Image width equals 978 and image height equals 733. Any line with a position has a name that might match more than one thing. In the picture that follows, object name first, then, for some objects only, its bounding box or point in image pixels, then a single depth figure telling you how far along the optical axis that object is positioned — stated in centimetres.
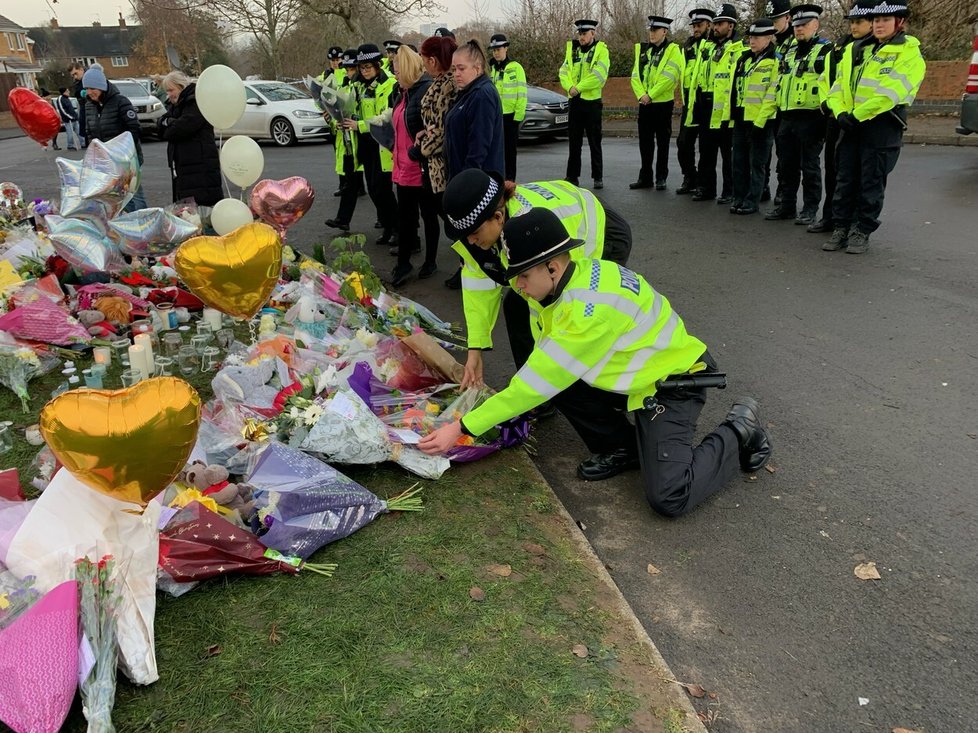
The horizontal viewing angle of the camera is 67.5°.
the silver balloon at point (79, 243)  566
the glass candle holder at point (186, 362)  485
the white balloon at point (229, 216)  586
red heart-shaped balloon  714
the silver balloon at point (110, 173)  577
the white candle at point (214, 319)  539
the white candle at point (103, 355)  478
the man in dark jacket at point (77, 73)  1152
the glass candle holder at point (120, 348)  498
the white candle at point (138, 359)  448
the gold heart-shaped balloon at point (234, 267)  409
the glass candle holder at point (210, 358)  490
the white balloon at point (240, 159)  625
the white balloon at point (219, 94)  595
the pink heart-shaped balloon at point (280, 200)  620
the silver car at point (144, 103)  2175
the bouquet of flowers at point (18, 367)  444
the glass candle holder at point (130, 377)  447
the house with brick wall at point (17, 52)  4762
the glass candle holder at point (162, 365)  465
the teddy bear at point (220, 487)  303
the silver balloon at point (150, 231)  600
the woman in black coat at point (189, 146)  679
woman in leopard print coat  575
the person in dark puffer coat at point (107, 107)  795
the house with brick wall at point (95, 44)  7131
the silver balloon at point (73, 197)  573
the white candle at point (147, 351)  455
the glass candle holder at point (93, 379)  448
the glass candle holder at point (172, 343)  504
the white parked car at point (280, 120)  1777
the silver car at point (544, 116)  1572
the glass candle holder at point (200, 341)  501
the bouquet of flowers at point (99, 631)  213
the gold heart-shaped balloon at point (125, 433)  232
